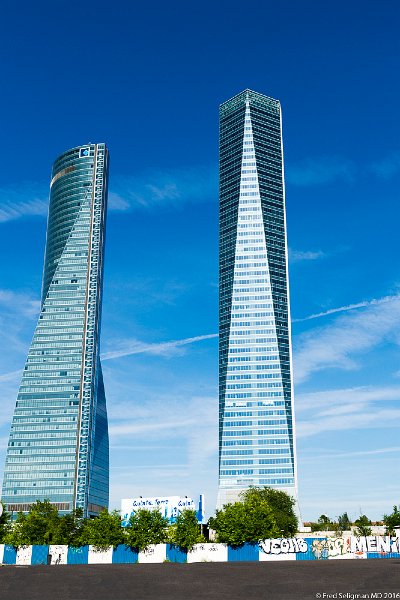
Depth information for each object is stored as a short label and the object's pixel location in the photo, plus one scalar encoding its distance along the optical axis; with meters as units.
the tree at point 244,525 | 115.84
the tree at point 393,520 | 179.50
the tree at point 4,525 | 152.07
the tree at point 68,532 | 136.54
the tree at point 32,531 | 132.88
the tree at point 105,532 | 114.69
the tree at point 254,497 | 172.27
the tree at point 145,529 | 111.75
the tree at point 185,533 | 107.69
